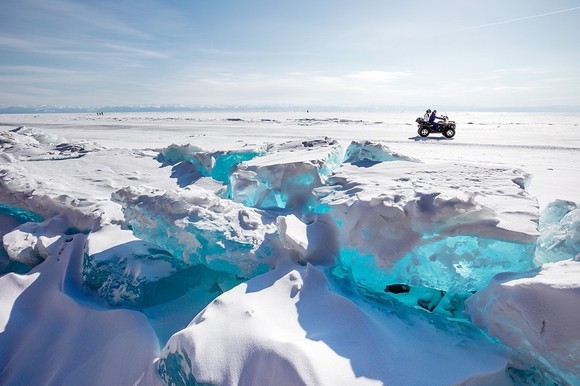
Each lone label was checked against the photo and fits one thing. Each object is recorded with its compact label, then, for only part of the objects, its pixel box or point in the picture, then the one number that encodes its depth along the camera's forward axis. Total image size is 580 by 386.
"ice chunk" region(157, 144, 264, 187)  5.63
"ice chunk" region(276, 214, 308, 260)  2.59
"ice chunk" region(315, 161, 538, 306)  2.07
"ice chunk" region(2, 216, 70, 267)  3.43
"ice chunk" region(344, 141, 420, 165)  4.47
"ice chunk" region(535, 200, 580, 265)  2.22
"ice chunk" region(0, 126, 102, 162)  6.85
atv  12.52
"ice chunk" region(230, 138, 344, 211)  3.88
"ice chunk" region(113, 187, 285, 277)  2.81
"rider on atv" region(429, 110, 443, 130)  12.84
